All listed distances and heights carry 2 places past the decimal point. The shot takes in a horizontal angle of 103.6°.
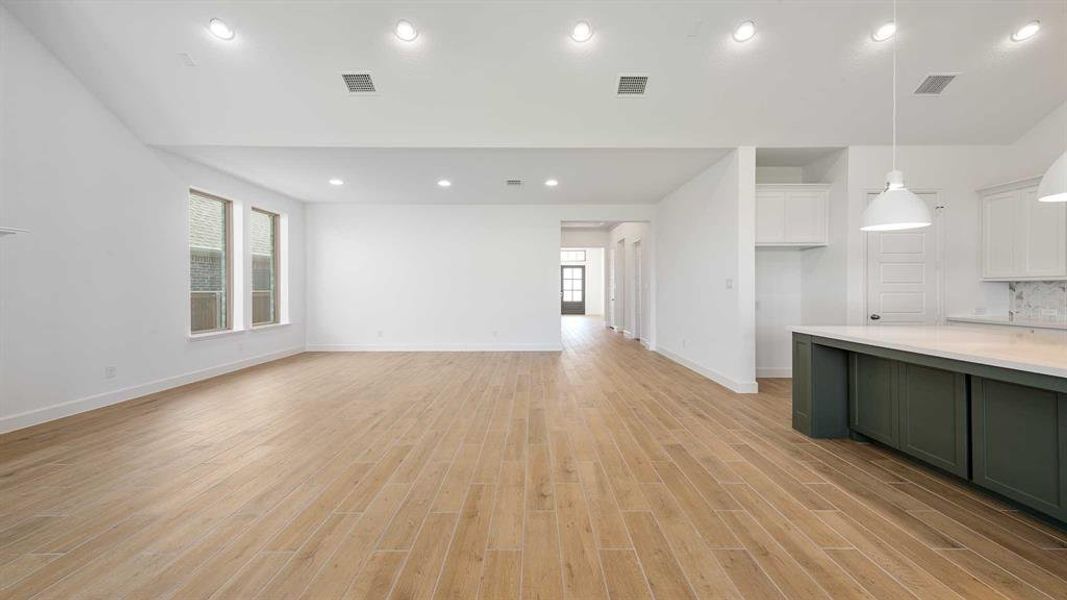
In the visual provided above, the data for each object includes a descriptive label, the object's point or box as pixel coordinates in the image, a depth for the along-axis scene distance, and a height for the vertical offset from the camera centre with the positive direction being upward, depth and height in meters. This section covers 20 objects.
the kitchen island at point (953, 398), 1.95 -0.61
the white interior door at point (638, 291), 9.28 +0.15
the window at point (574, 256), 18.09 +1.83
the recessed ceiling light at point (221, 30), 3.53 +2.30
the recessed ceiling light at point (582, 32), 3.53 +2.27
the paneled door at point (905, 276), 4.90 +0.23
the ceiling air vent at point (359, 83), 3.99 +2.09
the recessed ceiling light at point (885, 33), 3.51 +2.24
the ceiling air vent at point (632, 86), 3.98 +2.05
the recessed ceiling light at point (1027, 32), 3.55 +2.26
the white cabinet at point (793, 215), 5.12 +1.01
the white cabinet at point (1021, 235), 4.21 +0.64
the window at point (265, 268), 6.73 +0.53
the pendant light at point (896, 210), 2.71 +0.57
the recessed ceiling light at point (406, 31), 3.53 +2.29
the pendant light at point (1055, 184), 2.18 +0.59
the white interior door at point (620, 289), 11.01 +0.26
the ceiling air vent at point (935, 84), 4.03 +2.07
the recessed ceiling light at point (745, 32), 3.49 +2.24
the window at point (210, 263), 5.48 +0.51
